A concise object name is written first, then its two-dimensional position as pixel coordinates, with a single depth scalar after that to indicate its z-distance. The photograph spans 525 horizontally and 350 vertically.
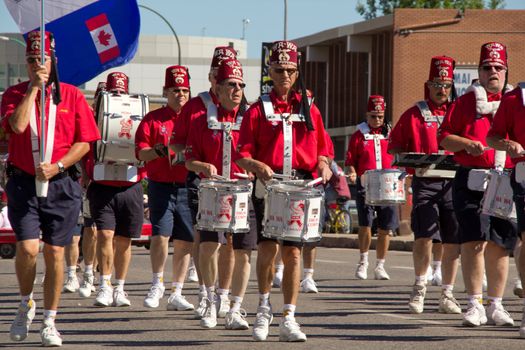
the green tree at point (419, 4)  88.94
